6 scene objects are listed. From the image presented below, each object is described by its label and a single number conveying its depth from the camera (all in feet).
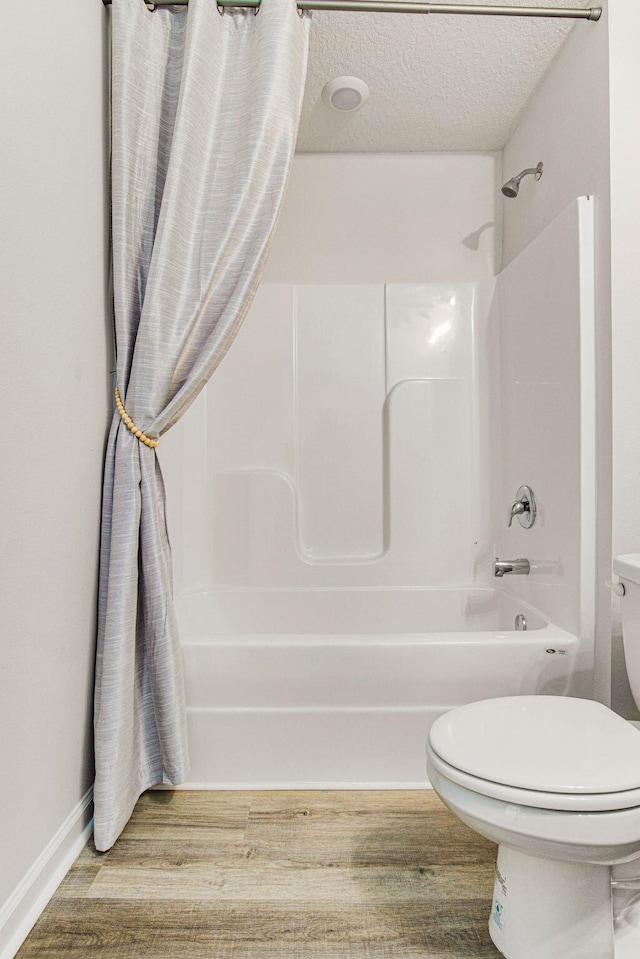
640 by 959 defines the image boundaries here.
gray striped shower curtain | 5.51
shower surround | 8.60
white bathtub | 6.07
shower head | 7.67
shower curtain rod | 5.84
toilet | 3.56
